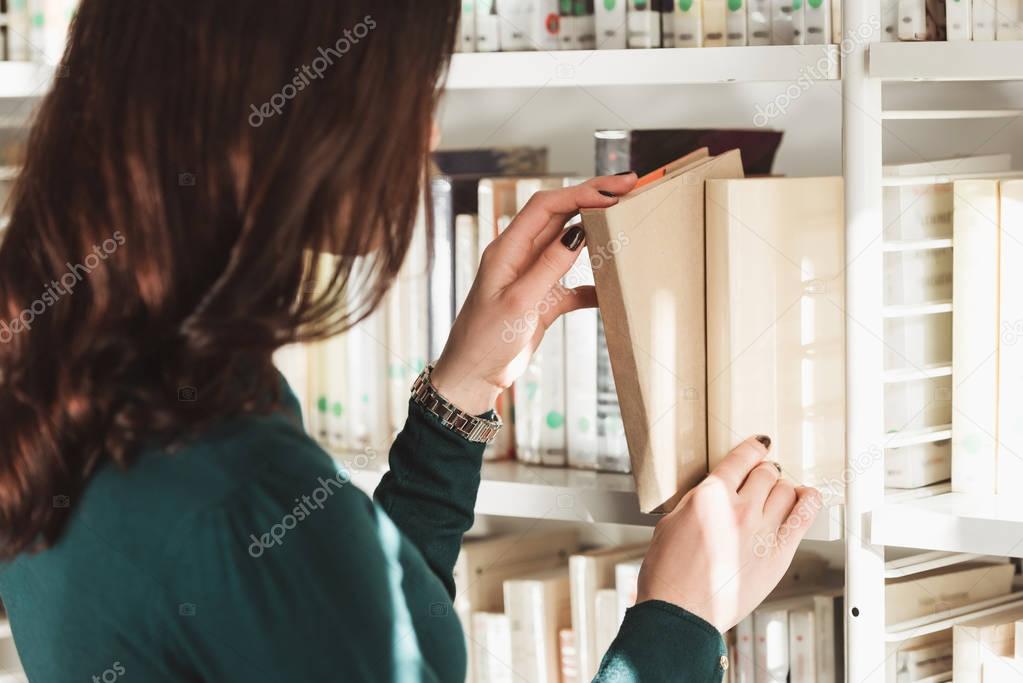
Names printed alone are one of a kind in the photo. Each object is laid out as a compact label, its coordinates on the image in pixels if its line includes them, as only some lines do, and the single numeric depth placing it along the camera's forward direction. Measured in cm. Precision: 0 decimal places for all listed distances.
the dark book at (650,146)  211
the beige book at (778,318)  194
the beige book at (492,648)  226
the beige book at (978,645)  202
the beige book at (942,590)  206
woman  168
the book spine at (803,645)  211
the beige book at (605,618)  219
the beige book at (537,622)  224
